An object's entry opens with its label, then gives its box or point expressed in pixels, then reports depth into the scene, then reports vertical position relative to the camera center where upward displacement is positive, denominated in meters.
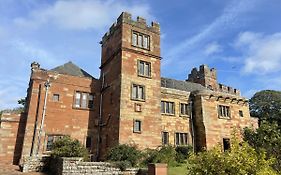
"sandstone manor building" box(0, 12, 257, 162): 23.15 +3.62
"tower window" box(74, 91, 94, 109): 26.14 +4.35
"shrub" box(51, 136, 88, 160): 18.56 -0.53
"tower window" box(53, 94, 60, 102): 25.02 +4.37
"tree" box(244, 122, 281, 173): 14.88 +0.46
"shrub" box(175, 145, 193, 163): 24.46 -0.75
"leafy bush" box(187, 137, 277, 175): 9.45 -0.67
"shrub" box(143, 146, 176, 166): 19.38 -0.99
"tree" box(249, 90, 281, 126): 53.72 +9.11
